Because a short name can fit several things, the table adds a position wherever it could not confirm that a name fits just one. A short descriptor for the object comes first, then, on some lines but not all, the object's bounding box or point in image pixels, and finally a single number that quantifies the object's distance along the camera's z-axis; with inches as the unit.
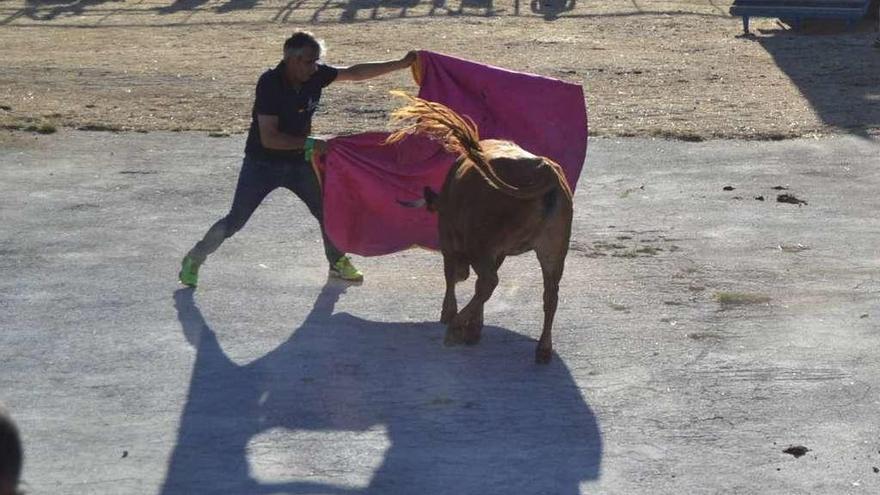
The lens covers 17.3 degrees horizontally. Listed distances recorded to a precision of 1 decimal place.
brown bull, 560.4
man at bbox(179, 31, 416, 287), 643.0
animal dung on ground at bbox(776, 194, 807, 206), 877.1
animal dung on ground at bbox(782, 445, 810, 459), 489.6
